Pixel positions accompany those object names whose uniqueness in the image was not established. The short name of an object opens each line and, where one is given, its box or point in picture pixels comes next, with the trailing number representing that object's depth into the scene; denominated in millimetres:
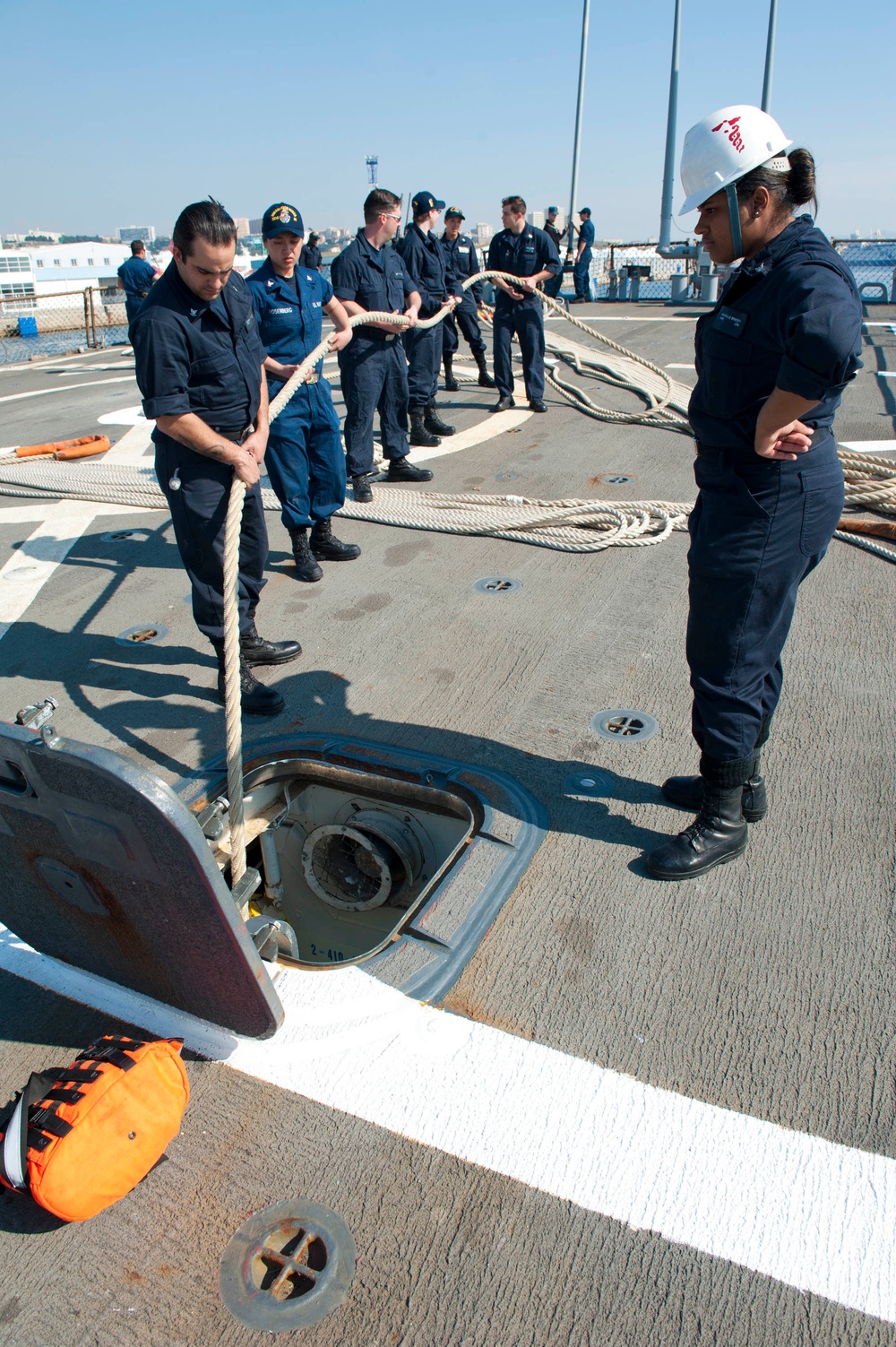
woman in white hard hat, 1865
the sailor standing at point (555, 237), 9703
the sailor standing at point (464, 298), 8875
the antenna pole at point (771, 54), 21781
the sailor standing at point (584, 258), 18094
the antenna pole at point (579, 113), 24375
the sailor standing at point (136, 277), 10211
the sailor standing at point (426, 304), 7098
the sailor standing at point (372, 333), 5477
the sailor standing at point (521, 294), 7785
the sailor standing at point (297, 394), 4367
